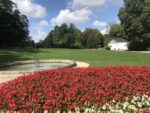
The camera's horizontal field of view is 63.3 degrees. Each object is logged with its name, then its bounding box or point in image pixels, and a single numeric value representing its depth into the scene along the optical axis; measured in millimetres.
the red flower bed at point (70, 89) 2520
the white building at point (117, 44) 38141
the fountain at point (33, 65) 8715
